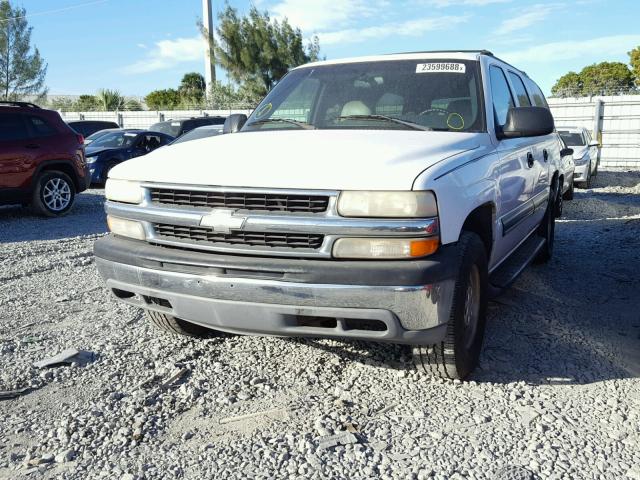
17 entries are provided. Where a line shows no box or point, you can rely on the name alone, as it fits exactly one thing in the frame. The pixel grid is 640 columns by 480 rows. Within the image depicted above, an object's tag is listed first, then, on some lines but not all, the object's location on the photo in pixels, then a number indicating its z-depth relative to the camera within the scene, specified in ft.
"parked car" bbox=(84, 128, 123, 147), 50.42
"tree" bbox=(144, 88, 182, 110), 177.47
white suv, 8.86
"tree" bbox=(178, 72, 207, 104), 131.09
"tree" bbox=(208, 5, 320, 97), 129.39
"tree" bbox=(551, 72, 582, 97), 234.99
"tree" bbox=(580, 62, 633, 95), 209.85
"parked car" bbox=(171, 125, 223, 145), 41.24
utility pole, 128.36
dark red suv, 29.04
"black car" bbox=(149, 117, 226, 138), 58.85
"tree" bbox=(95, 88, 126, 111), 111.96
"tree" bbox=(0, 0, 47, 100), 132.46
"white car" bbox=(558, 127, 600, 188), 45.80
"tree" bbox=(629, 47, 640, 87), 191.03
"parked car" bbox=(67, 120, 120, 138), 69.36
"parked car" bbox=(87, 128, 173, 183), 42.45
